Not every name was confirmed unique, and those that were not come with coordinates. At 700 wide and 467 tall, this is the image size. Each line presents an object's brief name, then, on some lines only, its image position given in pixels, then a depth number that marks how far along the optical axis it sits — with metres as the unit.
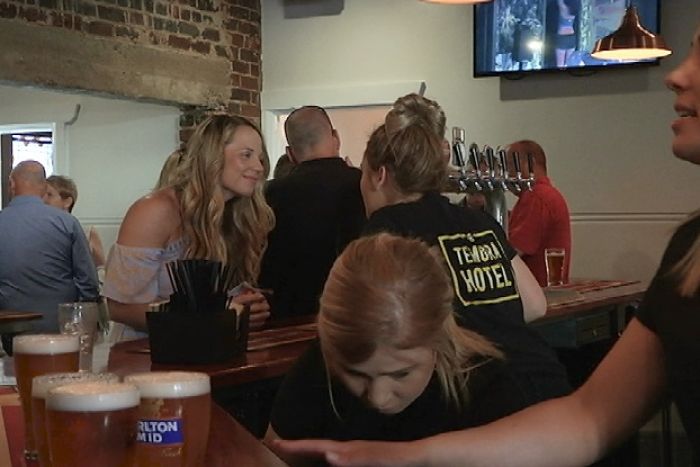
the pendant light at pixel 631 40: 5.22
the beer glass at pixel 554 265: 4.64
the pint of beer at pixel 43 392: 1.28
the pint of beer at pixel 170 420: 1.19
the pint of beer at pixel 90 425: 1.14
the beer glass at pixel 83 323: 2.20
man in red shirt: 5.26
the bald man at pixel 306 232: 3.84
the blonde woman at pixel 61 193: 6.75
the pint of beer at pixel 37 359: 1.54
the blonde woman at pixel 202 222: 2.98
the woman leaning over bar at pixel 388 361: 1.62
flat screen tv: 6.09
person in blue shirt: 5.55
